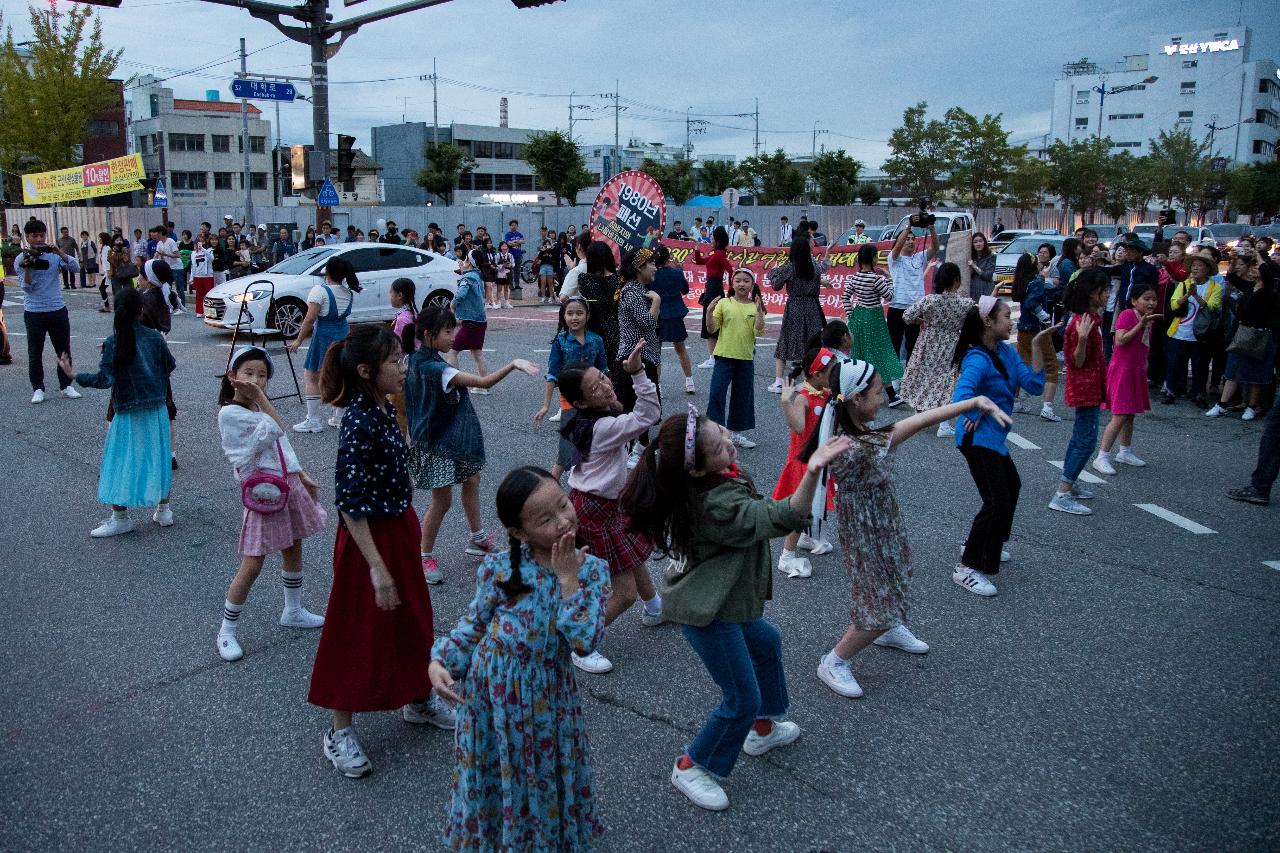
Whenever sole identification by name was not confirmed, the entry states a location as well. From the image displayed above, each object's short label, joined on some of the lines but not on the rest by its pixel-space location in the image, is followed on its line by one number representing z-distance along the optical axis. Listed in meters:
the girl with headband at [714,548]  3.11
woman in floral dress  8.30
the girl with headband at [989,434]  5.30
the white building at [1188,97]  95.88
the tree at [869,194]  54.16
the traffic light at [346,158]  18.47
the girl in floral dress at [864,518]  3.91
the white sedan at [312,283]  15.70
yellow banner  25.28
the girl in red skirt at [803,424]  4.45
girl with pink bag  4.41
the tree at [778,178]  54.94
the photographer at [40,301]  10.38
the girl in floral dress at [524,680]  2.58
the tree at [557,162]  52.88
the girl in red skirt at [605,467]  4.29
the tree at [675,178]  58.25
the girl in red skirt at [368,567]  3.50
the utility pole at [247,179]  27.38
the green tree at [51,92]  37.22
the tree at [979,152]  47.66
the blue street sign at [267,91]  18.20
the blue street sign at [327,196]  19.82
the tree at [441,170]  59.56
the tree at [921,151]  48.34
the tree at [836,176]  51.66
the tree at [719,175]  59.84
